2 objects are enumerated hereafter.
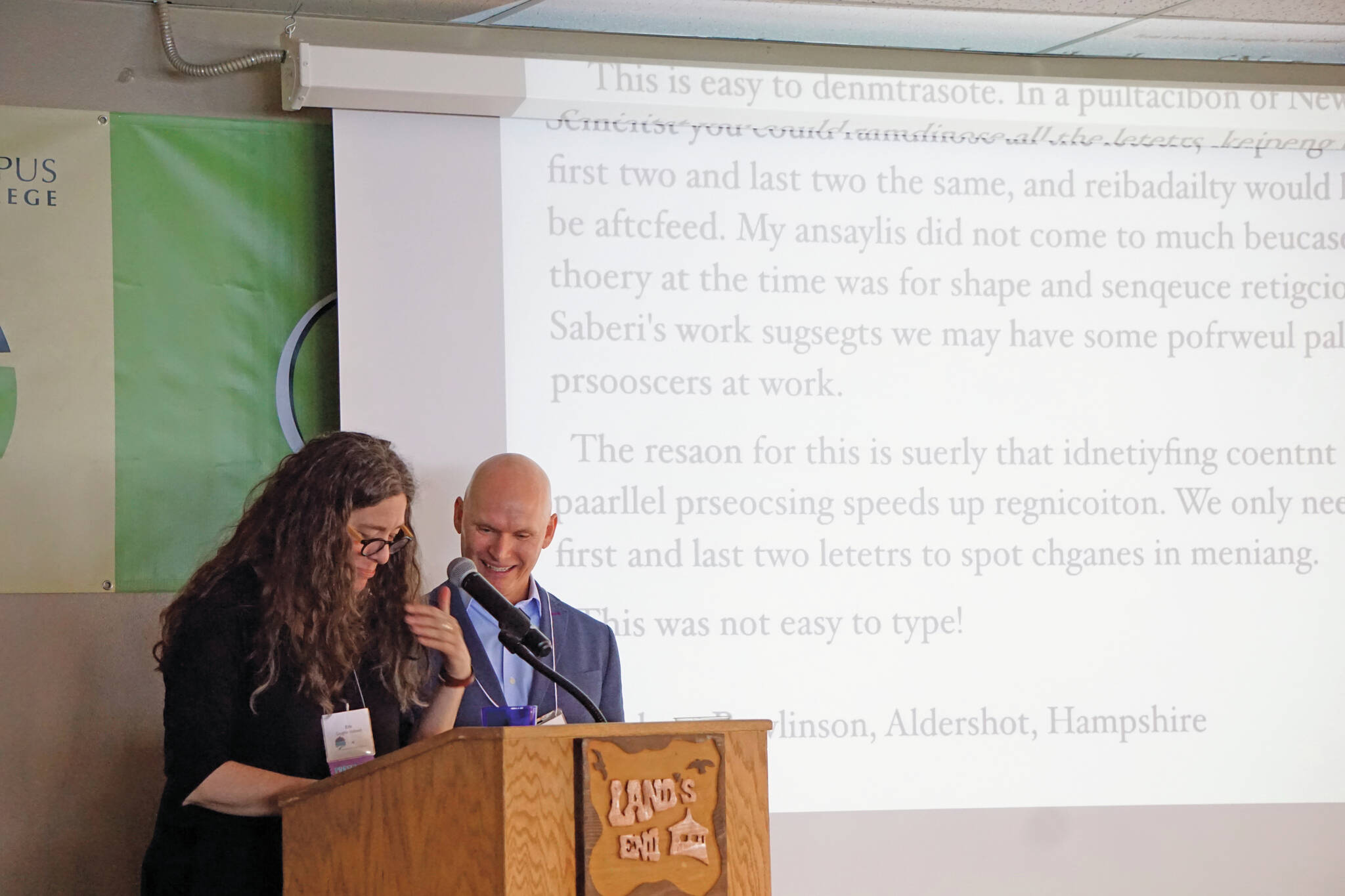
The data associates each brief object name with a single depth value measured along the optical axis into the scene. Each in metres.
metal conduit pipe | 7.07
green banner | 7.00
